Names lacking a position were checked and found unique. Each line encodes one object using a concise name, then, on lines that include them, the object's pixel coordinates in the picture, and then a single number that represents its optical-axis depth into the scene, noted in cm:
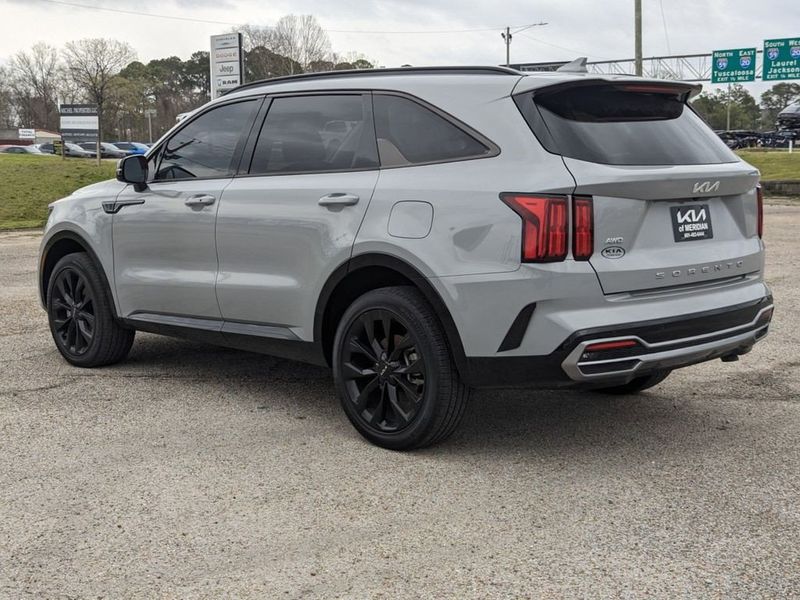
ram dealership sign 2770
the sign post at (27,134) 9031
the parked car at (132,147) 6112
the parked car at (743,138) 5265
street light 5831
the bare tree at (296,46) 6400
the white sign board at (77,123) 3681
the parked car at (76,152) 6044
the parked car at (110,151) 5984
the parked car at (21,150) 6671
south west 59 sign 4184
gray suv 381
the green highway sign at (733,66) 4425
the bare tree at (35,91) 9500
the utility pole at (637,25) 3098
